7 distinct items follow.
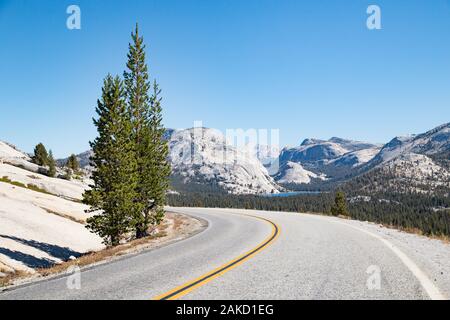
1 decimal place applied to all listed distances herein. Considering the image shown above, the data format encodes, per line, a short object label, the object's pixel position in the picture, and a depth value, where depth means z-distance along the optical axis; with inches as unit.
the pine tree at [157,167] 1080.2
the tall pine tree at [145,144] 1059.9
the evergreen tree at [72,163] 3614.9
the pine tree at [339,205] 2395.4
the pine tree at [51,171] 2596.0
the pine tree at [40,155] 3058.6
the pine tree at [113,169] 910.4
